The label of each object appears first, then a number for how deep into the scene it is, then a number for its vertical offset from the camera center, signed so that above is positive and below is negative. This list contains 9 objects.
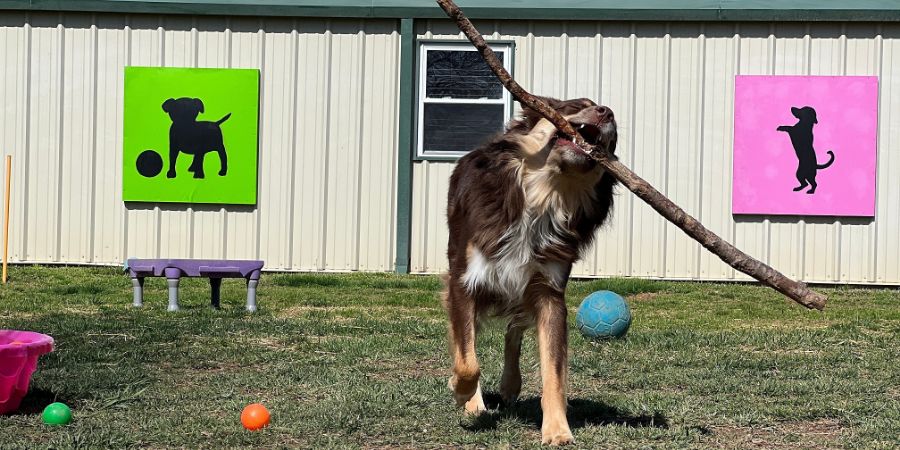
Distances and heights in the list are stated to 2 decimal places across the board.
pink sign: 13.47 +0.93
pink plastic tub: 5.50 -0.78
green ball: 5.51 -1.00
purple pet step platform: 9.78 -0.53
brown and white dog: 5.32 -0.08
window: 13.80 +1.38
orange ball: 5.45 -0.98
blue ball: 8.43 -0.73
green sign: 13.80 +0.92
